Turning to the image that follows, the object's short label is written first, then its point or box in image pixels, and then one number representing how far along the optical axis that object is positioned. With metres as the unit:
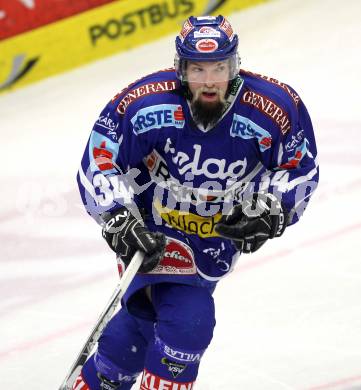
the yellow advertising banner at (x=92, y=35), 18.69
